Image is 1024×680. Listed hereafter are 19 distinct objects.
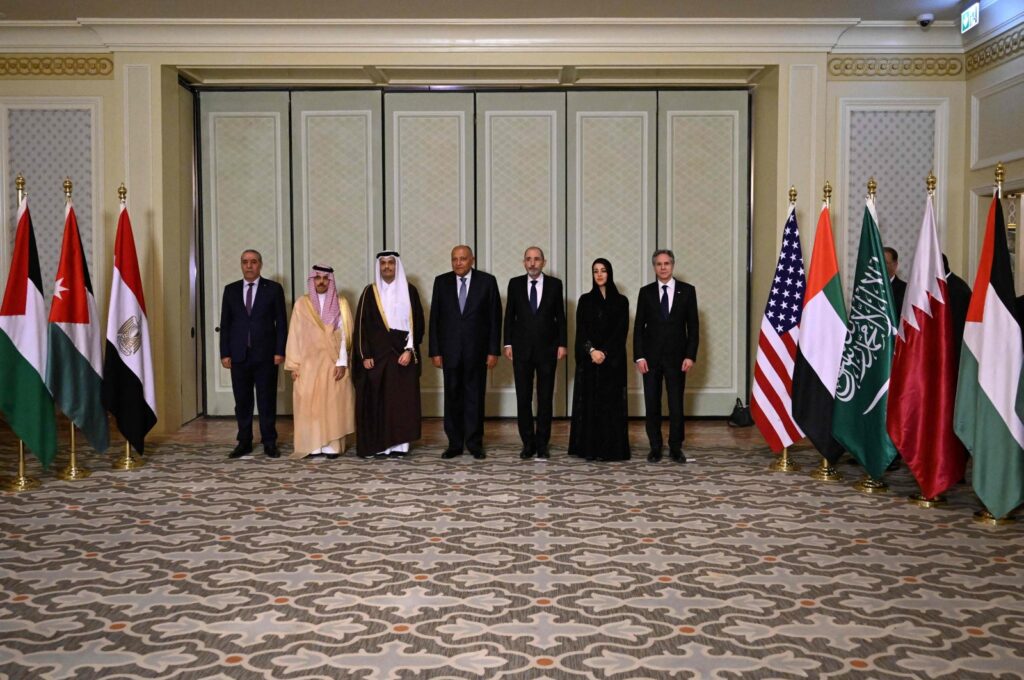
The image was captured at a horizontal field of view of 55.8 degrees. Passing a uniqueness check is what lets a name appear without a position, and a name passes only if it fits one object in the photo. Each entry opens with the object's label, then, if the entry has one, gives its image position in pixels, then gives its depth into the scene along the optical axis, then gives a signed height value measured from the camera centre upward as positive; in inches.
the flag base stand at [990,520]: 213.3 -46.9
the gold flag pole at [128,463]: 274.4 -43.4
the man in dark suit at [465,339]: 291.7 -8.6
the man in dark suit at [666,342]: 285.6 -9.5
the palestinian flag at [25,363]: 255.3 -13.6
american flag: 273.4 -12.1
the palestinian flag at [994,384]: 213.5 -16.8
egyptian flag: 278.1 -12.3
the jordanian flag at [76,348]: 264.8 -10.0
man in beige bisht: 291.4 -17.9
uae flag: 260.7 -11.3
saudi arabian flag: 244.8 -14.2
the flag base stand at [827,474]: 261.3 -44.9
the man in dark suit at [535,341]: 290.7 -9.3
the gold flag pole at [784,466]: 272.4 -44.3
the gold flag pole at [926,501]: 230.4 -46.0
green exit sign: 295.6 +90.2
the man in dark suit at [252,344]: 294.4 -10.0
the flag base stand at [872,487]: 245.9 -45.4
